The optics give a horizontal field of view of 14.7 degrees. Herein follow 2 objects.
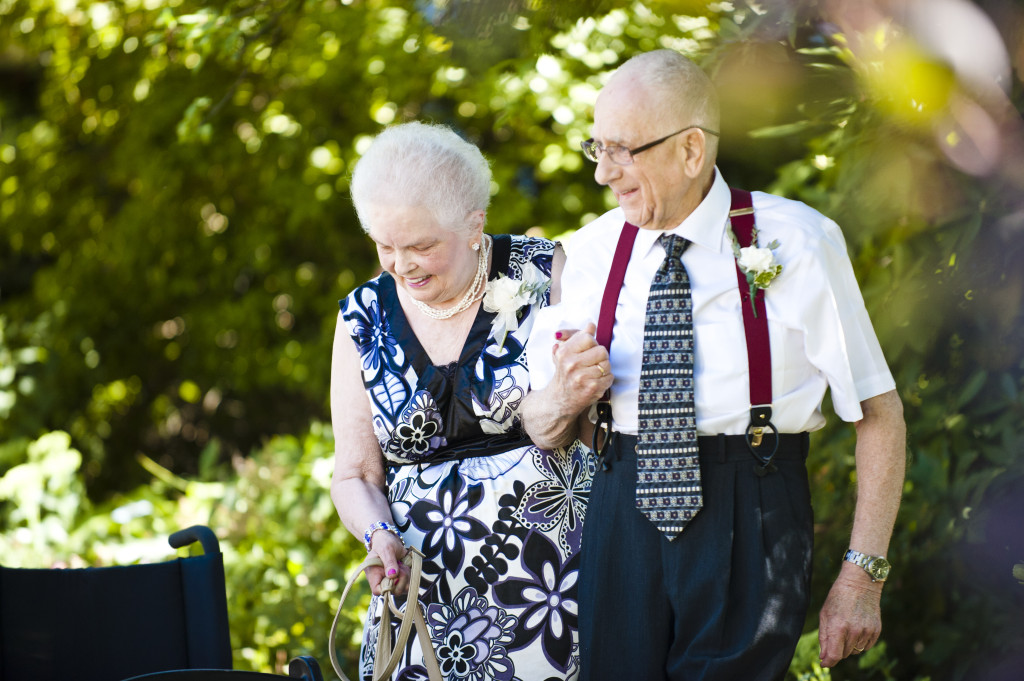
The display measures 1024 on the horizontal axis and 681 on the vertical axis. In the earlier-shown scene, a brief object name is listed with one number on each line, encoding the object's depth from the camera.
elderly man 5.68
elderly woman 6.01
